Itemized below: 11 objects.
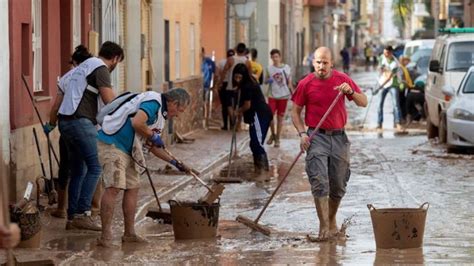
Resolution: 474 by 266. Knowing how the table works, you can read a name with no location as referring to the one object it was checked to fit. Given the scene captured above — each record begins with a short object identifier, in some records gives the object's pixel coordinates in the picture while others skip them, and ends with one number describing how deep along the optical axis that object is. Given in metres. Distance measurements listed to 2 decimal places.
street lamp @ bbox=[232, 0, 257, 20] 35.91
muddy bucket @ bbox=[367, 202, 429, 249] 11.79
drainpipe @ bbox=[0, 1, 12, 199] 14.27
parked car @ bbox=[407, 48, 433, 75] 35.97
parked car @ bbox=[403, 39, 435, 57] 40.78
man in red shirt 12.55
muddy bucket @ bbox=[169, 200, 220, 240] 12.59
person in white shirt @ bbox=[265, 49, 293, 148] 25.73
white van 25.22
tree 53.00
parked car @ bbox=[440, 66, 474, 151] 22.22
